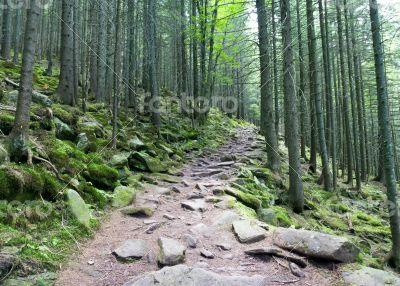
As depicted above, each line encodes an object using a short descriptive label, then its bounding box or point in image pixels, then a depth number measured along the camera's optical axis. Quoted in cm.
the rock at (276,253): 422
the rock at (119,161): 769
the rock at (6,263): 320
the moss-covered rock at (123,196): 627
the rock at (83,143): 761
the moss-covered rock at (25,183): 443
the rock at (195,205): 649
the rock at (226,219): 555
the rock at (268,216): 674
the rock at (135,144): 952
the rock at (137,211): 593
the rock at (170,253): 412
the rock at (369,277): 381
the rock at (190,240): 475
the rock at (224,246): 471
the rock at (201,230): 524
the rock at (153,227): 523
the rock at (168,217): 589
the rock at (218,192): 743
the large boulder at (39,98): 791
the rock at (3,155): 474
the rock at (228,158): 1183
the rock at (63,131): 743
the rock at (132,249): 429
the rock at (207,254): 445
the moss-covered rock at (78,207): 493
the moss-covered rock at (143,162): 870
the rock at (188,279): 348
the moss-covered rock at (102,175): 660
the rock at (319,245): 423
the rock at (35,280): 314
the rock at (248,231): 488
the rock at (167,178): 846
